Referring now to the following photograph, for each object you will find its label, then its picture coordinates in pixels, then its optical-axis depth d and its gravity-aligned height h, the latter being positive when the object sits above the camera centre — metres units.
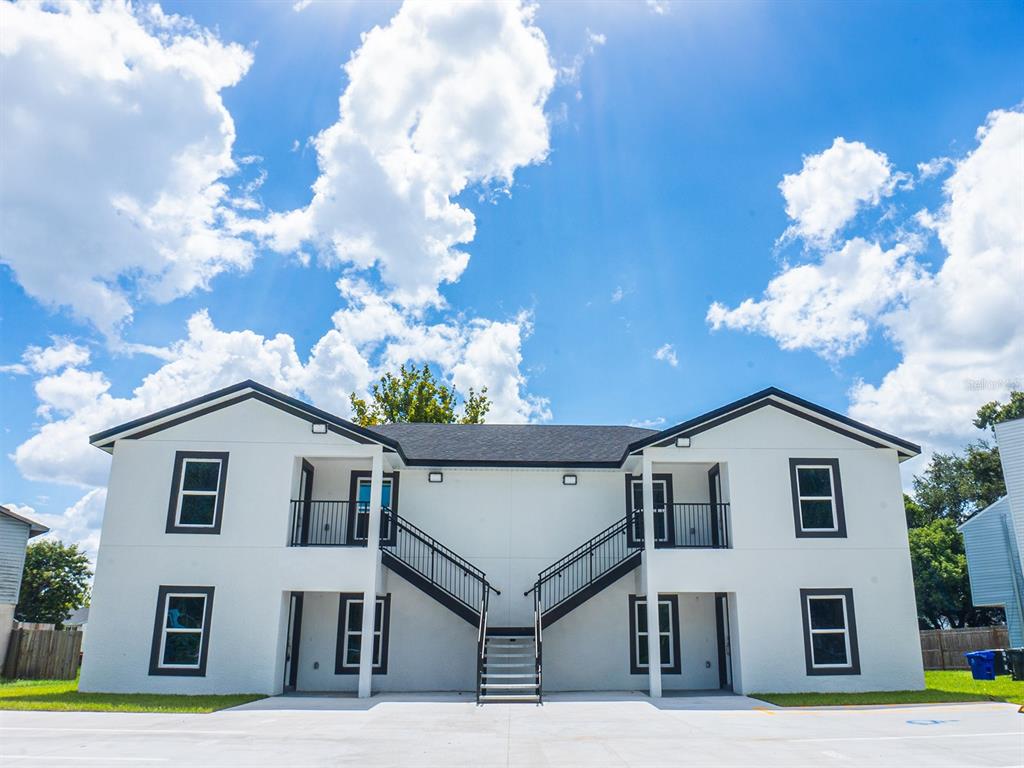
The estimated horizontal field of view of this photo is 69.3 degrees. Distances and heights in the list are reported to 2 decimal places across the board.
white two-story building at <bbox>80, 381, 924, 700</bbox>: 16.64 +0.96
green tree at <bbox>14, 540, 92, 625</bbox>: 41.41 +0.70
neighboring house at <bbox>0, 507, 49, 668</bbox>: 23.64 +1.40
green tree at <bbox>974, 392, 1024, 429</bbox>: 45.34 +11.99
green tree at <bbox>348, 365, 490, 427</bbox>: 40.97 +10.63
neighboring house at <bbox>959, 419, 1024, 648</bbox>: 24.27 +1.52
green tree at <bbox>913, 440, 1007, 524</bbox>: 46.72 +7.86
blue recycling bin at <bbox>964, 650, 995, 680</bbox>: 19.25 -1.39
